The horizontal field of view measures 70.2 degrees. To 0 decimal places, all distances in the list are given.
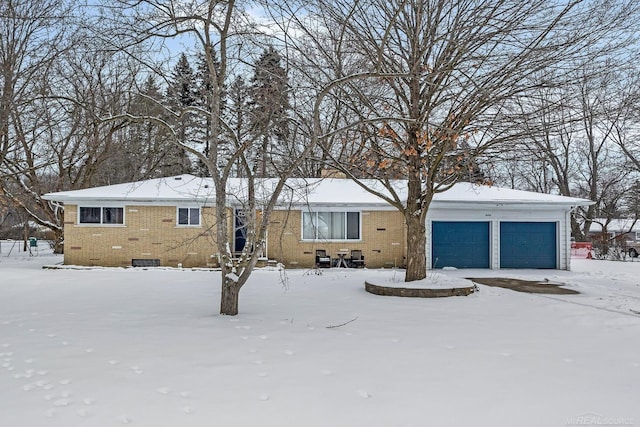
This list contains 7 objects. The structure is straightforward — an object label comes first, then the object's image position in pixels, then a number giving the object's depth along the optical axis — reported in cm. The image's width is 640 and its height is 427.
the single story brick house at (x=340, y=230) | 1600
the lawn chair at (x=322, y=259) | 1617
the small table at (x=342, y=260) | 1617
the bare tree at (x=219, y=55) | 704
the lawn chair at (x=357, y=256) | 1633
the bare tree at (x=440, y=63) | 905
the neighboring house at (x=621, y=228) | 3726
